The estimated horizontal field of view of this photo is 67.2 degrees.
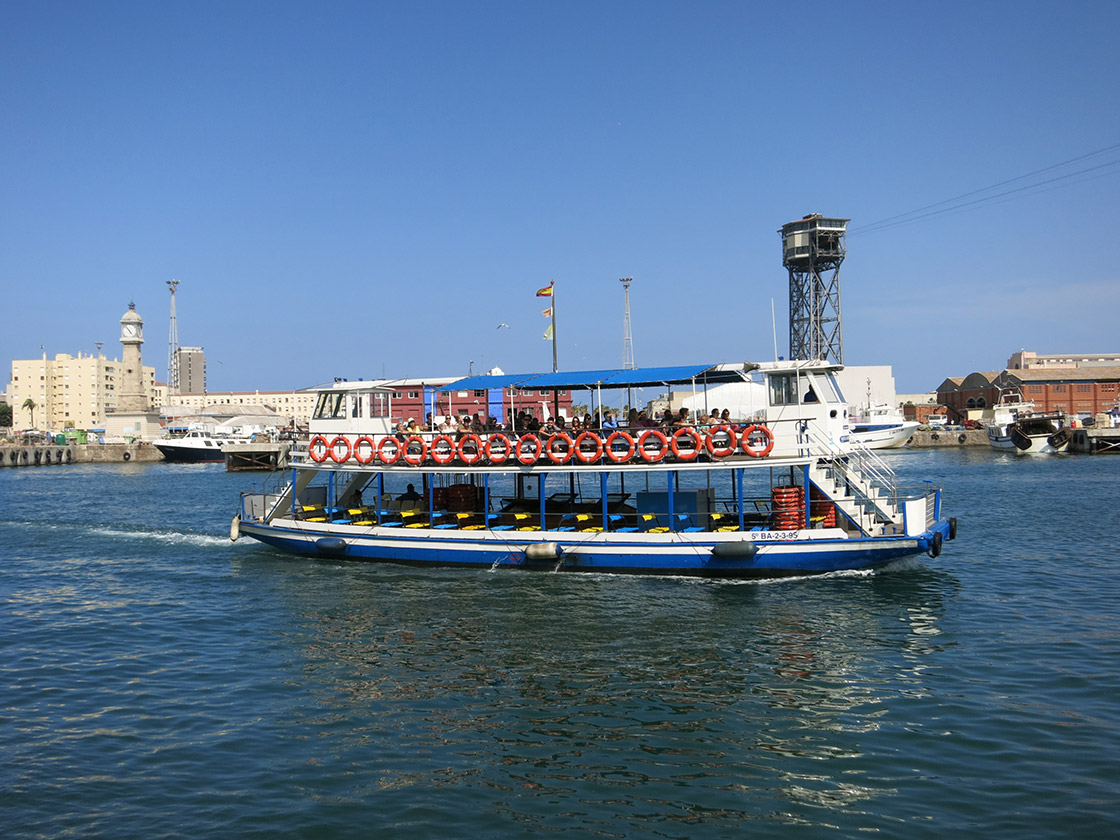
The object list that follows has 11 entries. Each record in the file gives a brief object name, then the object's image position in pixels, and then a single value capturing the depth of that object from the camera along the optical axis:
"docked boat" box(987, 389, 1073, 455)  82.94
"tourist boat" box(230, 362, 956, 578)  22.81
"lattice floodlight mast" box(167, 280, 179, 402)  129.88
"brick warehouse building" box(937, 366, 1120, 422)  109.94
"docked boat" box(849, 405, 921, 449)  90.00
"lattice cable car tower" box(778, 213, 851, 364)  114.00
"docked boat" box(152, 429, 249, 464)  103.00
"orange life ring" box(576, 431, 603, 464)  24.64
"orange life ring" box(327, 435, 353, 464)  28.88
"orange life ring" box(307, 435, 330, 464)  29.20
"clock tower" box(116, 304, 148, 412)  126.88
